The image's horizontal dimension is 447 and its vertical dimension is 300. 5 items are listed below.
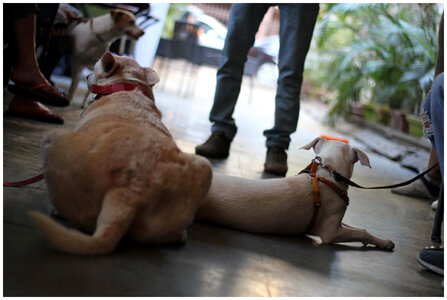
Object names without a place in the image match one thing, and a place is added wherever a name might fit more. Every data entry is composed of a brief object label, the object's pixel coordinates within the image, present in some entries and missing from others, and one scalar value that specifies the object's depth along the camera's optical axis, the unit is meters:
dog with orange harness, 2.03
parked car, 10.80
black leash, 2.14
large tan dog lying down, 1.41
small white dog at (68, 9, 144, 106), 5.25
